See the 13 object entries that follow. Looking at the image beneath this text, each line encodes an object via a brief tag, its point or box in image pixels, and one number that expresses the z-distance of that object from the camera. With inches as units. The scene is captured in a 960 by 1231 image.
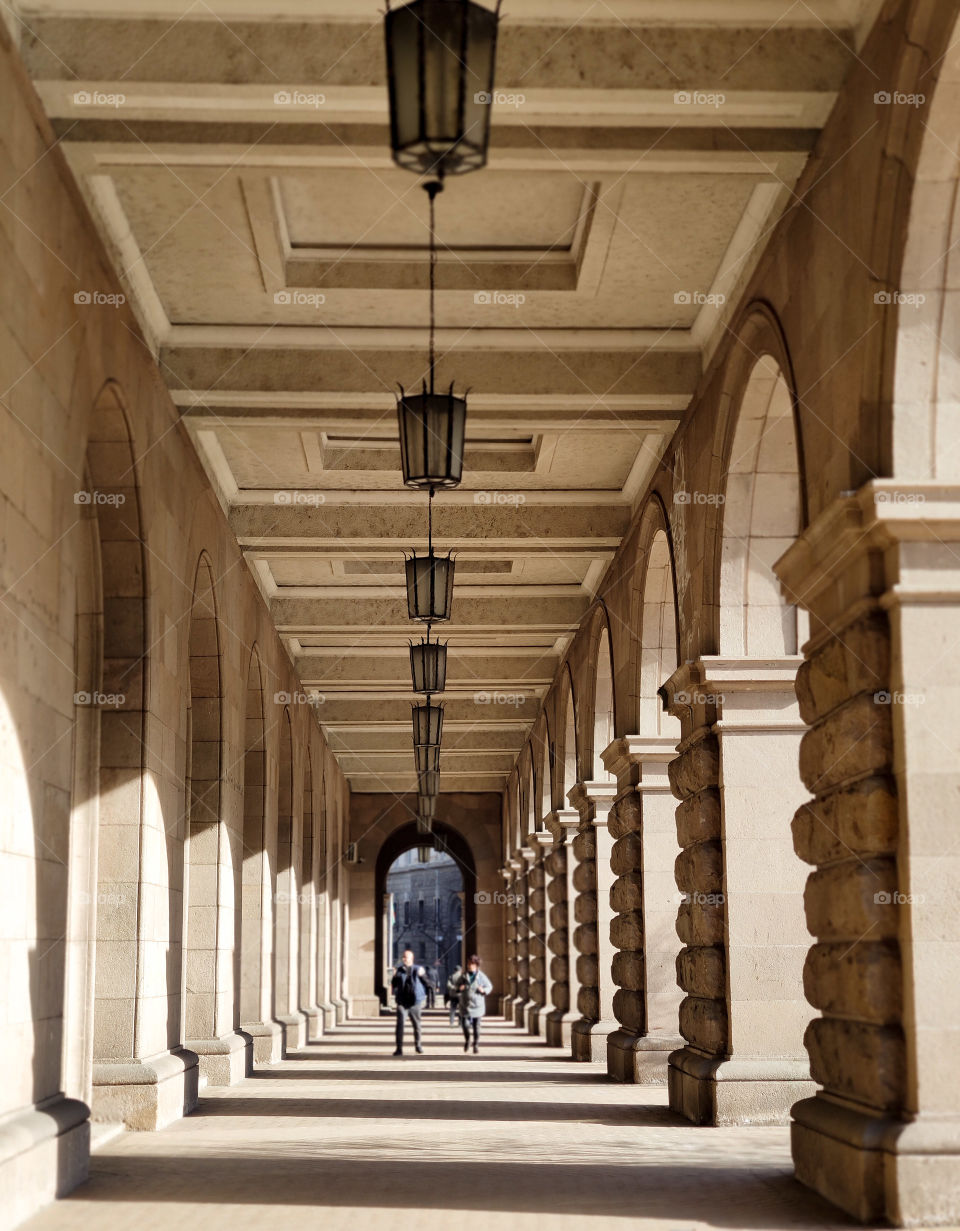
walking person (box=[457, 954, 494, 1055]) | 792.9
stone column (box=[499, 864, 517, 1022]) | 1291.8
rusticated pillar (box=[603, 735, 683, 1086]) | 529.7
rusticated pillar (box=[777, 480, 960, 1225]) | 244.7
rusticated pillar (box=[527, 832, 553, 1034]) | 964.0
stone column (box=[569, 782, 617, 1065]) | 658.2
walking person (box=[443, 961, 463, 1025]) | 958.7
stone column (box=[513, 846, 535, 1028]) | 1075.9
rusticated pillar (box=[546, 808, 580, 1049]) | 786.8
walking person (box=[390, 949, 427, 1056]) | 806.5
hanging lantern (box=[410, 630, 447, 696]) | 529.3
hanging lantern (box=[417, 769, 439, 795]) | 758.5
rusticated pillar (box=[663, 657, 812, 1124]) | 387.9
